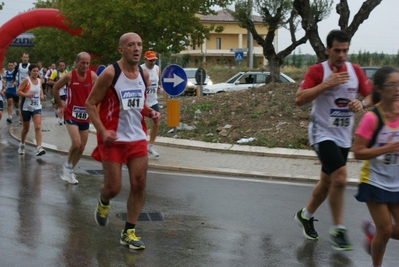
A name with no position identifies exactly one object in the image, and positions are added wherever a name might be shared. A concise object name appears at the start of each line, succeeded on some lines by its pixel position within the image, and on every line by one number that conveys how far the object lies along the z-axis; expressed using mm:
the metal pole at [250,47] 34012
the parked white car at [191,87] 37844
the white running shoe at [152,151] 13254
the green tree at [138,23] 26766
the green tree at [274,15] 30855
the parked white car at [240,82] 33500
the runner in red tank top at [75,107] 10445
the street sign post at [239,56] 37406
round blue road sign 15070
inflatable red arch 32500
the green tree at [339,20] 17328
